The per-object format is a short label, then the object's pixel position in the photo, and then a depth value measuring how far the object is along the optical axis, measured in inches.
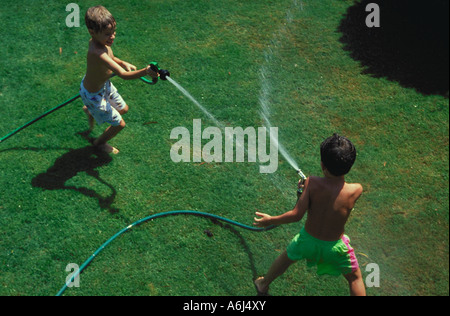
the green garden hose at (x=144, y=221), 175.9
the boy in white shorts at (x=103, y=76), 181.2
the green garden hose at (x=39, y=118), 220.7
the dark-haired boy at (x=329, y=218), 141.3
